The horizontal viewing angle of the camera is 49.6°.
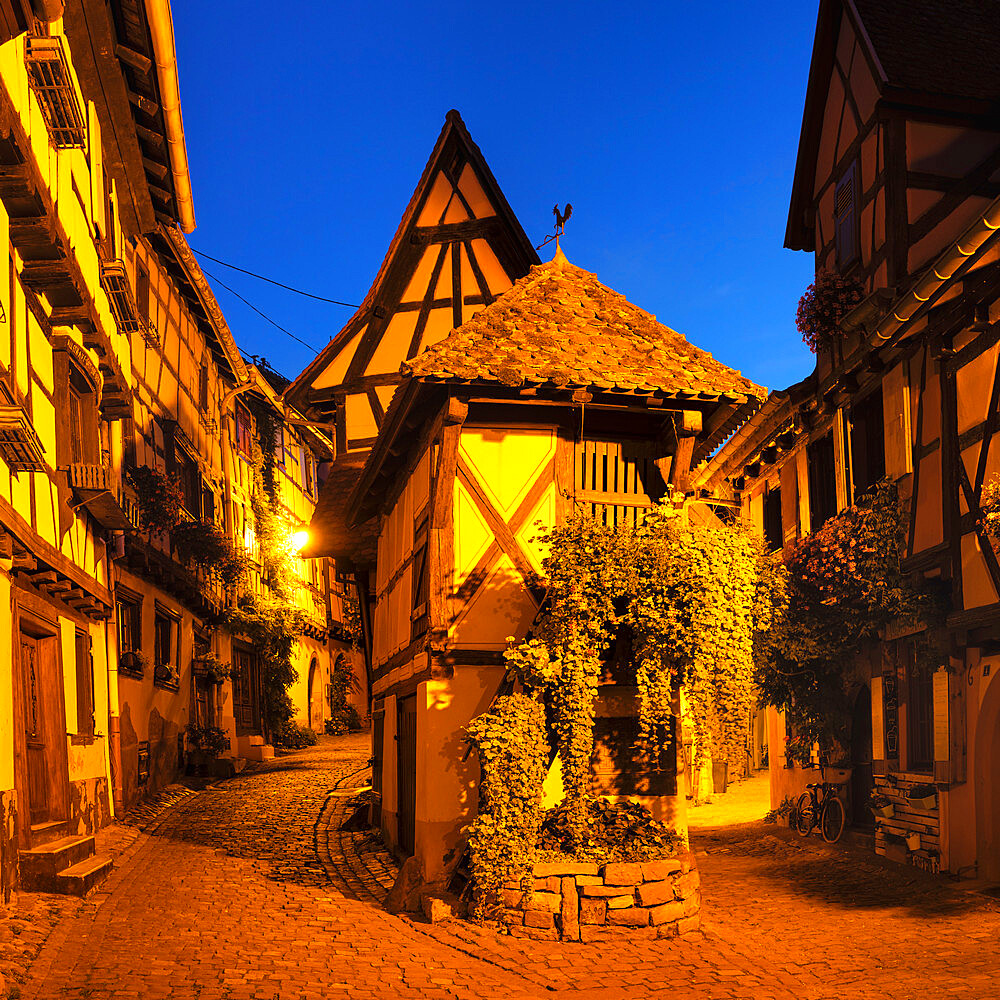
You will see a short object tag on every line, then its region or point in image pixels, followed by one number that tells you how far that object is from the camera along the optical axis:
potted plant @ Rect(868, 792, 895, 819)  13.03
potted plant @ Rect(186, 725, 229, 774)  19.19
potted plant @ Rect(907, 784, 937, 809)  11.92
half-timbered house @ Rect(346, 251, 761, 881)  10.25
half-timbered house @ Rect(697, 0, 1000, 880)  11.29
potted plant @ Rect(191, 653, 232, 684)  20.22
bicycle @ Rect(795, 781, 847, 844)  14.54
